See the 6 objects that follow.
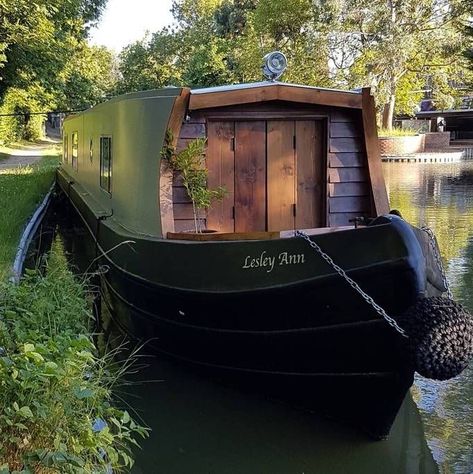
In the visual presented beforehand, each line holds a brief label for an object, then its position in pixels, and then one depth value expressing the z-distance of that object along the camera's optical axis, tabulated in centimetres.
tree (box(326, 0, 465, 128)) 3444
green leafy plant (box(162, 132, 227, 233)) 611
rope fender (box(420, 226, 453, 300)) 463
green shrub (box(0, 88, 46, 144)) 2498
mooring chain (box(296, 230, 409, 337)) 417
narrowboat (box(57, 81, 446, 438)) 441
